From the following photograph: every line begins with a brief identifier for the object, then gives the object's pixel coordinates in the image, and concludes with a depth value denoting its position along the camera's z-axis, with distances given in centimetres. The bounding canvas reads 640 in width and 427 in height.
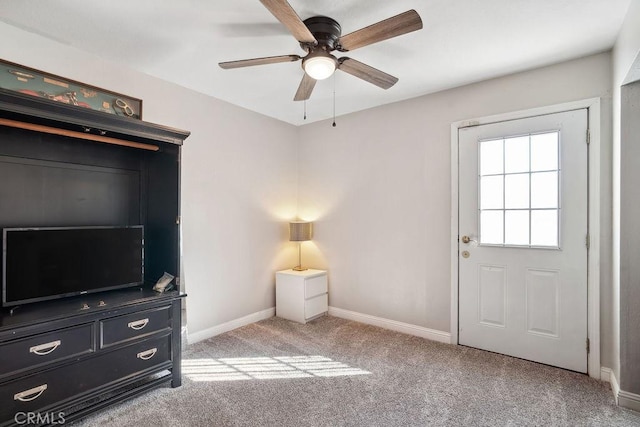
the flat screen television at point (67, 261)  202
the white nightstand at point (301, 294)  383
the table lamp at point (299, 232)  410
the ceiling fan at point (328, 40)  167
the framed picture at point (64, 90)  222
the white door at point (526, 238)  261
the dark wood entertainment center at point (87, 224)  185
